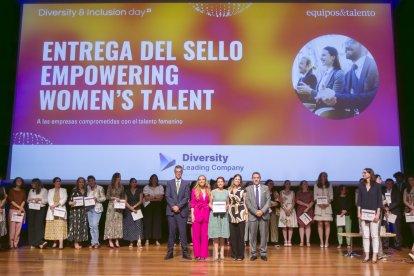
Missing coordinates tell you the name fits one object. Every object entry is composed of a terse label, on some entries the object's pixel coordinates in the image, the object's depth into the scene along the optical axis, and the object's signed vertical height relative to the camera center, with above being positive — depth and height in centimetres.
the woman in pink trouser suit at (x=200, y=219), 723 -17
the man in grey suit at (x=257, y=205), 750 +5
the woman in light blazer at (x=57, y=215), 877 -15
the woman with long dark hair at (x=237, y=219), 730 -17
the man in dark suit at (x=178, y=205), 745 +4
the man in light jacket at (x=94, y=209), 893 -4
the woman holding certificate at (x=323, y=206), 902 +4
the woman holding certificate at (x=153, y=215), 913 -15
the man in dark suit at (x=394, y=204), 872 +9
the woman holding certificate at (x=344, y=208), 892 +1
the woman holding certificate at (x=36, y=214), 891 -14
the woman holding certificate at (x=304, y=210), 916 -3
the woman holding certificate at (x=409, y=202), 864 +12
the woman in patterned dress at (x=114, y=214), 890 -13
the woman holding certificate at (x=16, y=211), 881 -8
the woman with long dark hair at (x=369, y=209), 695 -1
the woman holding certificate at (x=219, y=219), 719 -17
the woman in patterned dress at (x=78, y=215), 879 -15
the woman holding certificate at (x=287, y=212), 920 -8
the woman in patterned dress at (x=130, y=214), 902 -13
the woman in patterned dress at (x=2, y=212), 857 -10
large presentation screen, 914 +230
